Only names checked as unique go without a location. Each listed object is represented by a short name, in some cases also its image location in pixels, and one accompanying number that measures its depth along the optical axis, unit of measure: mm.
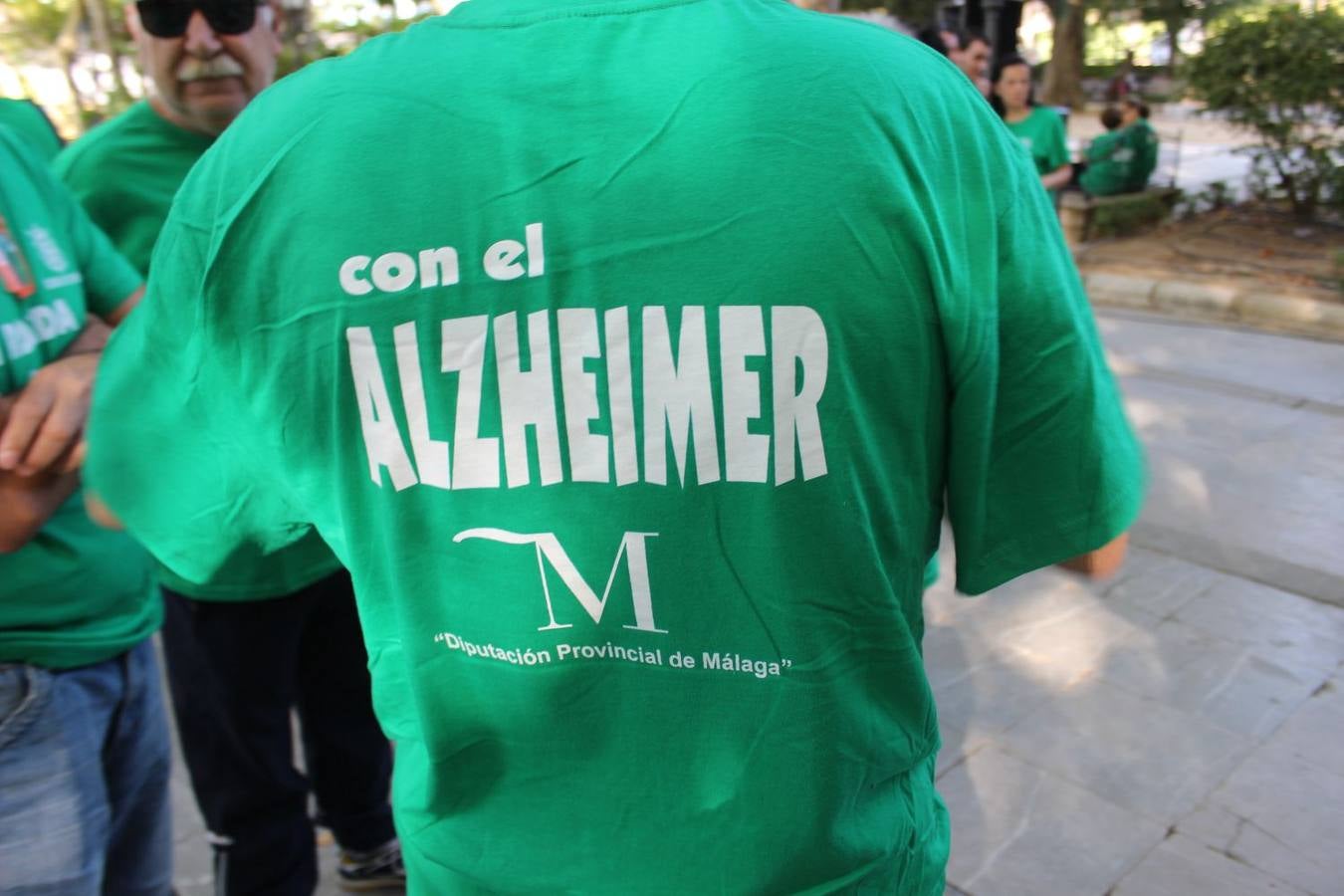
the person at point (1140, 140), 10508
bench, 9688
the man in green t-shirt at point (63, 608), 1545
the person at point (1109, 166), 10453
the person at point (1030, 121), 7699
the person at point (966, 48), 5835
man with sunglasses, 2289
